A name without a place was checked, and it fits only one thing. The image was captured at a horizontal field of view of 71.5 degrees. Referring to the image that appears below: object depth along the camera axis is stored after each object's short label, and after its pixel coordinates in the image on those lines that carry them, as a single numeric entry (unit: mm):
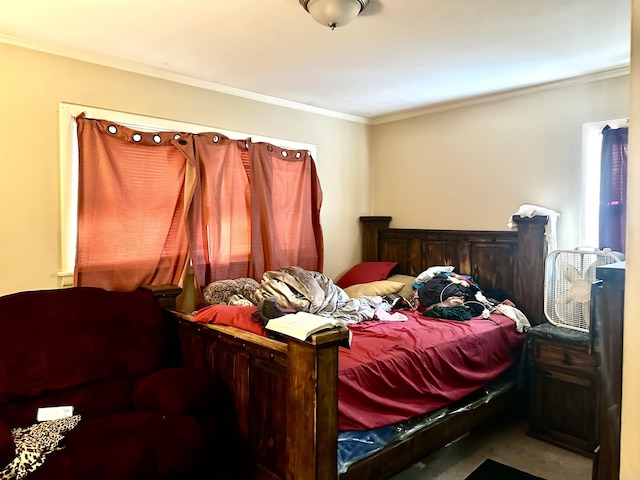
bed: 1751
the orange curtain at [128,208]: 2836
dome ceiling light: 2039
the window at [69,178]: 2779
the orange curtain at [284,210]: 3680
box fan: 2816
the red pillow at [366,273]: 4237
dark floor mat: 2508
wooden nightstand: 2787
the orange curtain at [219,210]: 3293
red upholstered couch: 1806
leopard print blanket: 1657
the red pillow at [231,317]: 2188
